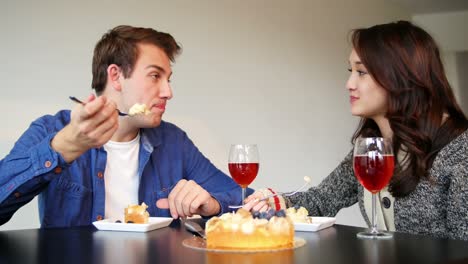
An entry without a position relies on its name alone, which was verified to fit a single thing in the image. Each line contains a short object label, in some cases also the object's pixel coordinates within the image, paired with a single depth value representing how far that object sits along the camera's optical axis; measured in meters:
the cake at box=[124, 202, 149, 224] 1.32
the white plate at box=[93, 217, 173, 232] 1.26
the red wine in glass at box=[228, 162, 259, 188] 1.44
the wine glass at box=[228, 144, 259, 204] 1.44
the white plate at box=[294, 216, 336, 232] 1.22
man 1.29
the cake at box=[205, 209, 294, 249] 0.96
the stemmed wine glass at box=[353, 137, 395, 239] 1.18
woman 1.49
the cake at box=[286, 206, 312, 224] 1.27
